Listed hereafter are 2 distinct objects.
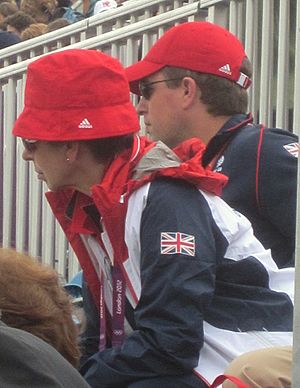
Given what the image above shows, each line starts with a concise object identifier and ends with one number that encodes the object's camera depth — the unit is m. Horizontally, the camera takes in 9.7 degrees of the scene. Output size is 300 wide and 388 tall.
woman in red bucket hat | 5.28
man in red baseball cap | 6.41
